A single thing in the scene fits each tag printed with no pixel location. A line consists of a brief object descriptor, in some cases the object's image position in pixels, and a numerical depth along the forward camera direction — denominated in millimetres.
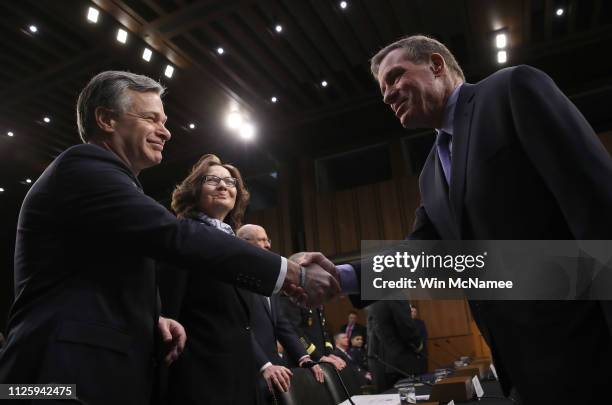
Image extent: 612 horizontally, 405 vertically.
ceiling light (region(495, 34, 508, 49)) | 6137
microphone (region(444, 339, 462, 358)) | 7793
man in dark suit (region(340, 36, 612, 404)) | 883
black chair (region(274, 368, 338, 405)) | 1817
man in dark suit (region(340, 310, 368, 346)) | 7461
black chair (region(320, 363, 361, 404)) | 2156
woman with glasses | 1577
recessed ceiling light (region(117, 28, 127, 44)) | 5309
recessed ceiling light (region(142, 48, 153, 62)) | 5676
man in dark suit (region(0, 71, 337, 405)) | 979
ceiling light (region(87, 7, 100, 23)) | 4908
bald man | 1979
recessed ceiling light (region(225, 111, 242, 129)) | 7176
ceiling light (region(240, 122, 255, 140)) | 7277
